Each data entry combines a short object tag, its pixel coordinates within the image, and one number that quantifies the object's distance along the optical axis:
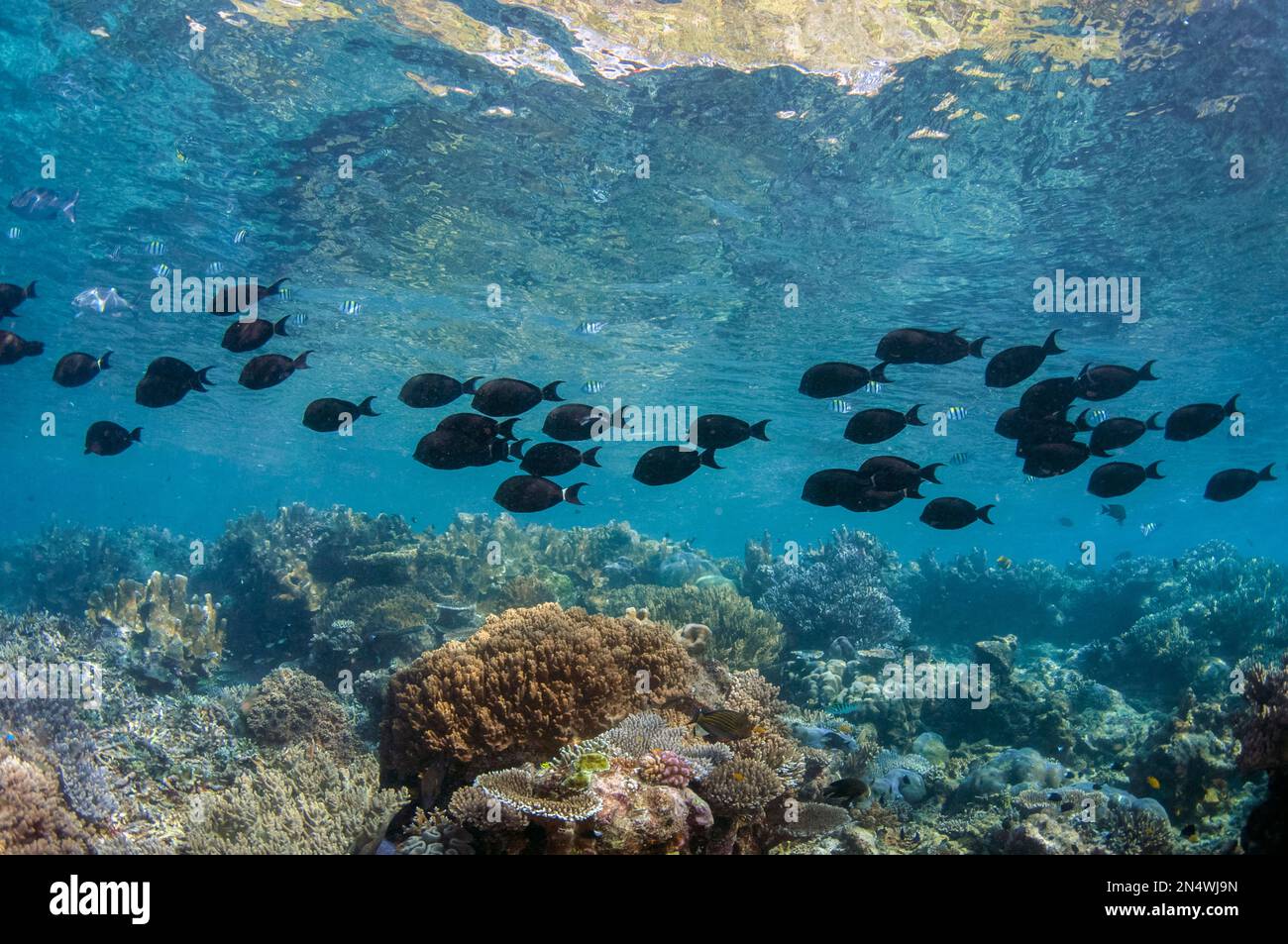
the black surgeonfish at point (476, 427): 5.39
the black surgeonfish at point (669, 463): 5.59
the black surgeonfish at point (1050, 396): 6.00
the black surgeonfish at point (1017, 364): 5.75
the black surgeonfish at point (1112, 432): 6.30
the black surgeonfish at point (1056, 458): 6.16
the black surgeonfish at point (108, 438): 6.64
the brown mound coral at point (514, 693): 5.20
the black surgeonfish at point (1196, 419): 6.12
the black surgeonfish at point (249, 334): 5.96
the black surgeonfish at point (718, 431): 5.59
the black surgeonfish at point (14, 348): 6.33
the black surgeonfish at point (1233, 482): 6.51
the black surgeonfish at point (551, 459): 5.86
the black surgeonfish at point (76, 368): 6.46
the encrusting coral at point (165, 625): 11.24
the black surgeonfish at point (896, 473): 5.49
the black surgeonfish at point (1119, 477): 6.34
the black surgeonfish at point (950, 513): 6.43
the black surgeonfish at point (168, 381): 5.96
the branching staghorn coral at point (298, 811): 5.17
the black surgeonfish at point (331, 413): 5.89
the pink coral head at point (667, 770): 4.33
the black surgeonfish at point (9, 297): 6.12
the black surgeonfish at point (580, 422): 5.77
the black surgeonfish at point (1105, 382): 6.15
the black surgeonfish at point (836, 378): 5.71
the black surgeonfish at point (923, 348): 5.46
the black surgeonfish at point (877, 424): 5.78
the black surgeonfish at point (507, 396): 5.68
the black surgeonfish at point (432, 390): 5.75
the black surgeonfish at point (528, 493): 5.83
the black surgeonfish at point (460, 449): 5.38
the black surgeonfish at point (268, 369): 5.76
